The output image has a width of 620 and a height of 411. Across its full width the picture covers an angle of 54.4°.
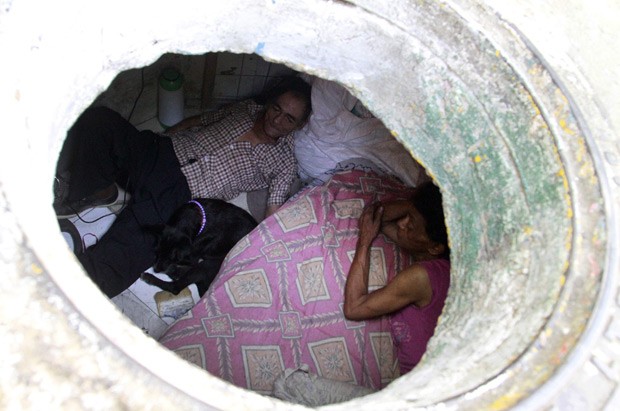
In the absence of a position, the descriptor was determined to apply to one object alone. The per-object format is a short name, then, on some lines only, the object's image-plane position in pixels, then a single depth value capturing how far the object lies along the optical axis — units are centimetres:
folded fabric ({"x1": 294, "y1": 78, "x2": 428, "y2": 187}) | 343
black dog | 345
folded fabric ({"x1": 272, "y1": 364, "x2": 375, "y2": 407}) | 277
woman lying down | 286
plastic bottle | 363
